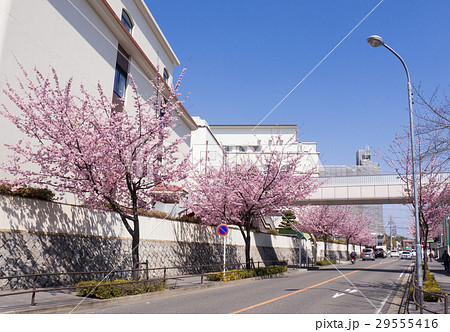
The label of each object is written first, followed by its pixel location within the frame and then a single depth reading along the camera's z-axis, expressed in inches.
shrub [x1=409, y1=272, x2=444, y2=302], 477.7
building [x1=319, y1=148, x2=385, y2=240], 2808.8
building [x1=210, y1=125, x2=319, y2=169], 2701.8
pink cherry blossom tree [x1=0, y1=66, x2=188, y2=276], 492.7
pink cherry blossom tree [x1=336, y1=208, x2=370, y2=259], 2237.3
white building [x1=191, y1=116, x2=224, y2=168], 1781.5
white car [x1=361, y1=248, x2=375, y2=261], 2464.6
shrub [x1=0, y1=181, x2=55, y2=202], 486.8
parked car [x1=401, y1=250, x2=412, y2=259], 2865.9
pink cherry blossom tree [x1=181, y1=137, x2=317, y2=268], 884.0
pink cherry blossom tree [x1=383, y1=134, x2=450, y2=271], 794.2
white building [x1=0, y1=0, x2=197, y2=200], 569.0
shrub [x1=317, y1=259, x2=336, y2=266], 1647.4
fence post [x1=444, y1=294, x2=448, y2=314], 282.3
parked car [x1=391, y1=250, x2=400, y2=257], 3464.6
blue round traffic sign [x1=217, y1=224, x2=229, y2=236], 725.9
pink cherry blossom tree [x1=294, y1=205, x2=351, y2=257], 1777.8
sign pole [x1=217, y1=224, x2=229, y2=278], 725.9
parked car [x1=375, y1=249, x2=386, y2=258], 3147.1
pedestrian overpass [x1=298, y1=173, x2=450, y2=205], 1294.3
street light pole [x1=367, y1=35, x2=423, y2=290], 493.7
